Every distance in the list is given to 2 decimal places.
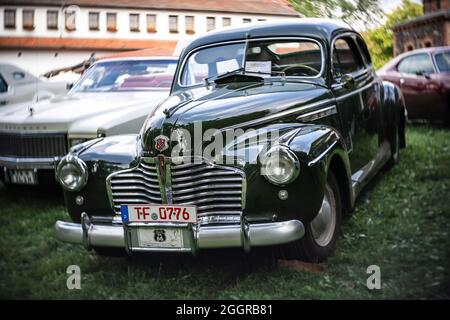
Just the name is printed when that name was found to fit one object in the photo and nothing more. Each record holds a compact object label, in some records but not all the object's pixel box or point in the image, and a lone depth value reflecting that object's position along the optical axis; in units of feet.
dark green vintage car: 9.02
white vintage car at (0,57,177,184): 14.30
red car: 20.94
